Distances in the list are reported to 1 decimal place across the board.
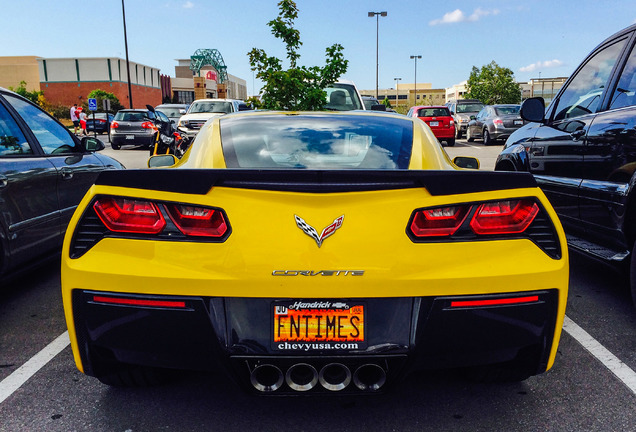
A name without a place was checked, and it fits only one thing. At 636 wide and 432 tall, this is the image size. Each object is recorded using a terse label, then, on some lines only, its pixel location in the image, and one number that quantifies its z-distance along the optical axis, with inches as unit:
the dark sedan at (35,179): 161.3
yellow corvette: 84.1
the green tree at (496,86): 2561.5
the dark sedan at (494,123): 844.0
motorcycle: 456.4
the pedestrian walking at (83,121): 1140.1
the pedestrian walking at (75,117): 1262.3
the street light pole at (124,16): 1432.1
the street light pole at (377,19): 2110.2
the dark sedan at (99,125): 1478.3
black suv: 149.8
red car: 901.8
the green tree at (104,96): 2616.4
